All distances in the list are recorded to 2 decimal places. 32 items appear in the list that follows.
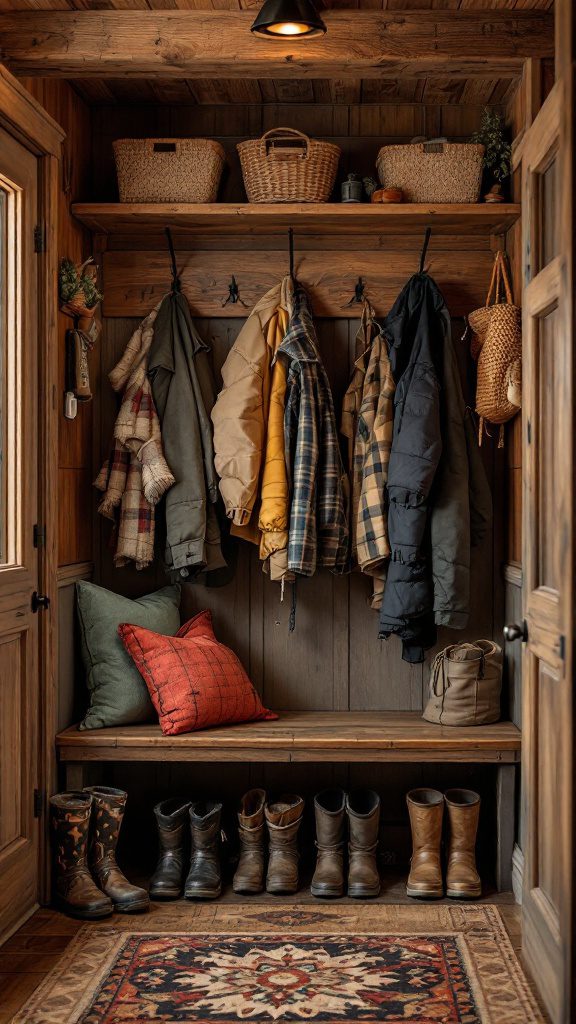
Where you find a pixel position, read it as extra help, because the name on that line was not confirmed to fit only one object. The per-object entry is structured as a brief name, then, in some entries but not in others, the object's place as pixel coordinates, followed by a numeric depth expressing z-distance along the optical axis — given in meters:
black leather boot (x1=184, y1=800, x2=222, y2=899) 3.42
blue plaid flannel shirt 3.63
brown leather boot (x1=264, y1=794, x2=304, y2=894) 3.46
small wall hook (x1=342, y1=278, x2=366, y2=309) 3.93
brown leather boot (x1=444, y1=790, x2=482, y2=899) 3.43
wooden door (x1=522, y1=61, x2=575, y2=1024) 2.33
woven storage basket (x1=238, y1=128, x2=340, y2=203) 3.63
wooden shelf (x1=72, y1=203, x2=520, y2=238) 3.62
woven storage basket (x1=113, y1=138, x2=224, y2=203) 3.68
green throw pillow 3.59
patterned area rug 2.64
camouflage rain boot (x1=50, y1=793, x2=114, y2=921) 3.24
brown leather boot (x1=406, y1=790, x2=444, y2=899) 3.44
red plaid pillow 3.51
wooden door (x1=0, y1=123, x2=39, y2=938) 3.06
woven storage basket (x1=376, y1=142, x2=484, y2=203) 3.66
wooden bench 3.46
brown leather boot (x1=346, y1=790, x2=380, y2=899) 3.44
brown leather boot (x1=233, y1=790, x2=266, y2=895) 3.47
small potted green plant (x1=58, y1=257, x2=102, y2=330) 3.49
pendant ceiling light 2.85
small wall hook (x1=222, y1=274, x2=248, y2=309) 3.95
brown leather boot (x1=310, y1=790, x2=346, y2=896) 3.46
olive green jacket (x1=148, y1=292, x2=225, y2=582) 3.72
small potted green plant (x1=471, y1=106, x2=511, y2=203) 3.68
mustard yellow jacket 3.67
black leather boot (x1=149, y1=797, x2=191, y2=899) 3.44
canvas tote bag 3.58
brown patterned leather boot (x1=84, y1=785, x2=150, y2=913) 3.35
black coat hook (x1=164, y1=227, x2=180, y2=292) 3.88
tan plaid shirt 3.64
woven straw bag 3.48
